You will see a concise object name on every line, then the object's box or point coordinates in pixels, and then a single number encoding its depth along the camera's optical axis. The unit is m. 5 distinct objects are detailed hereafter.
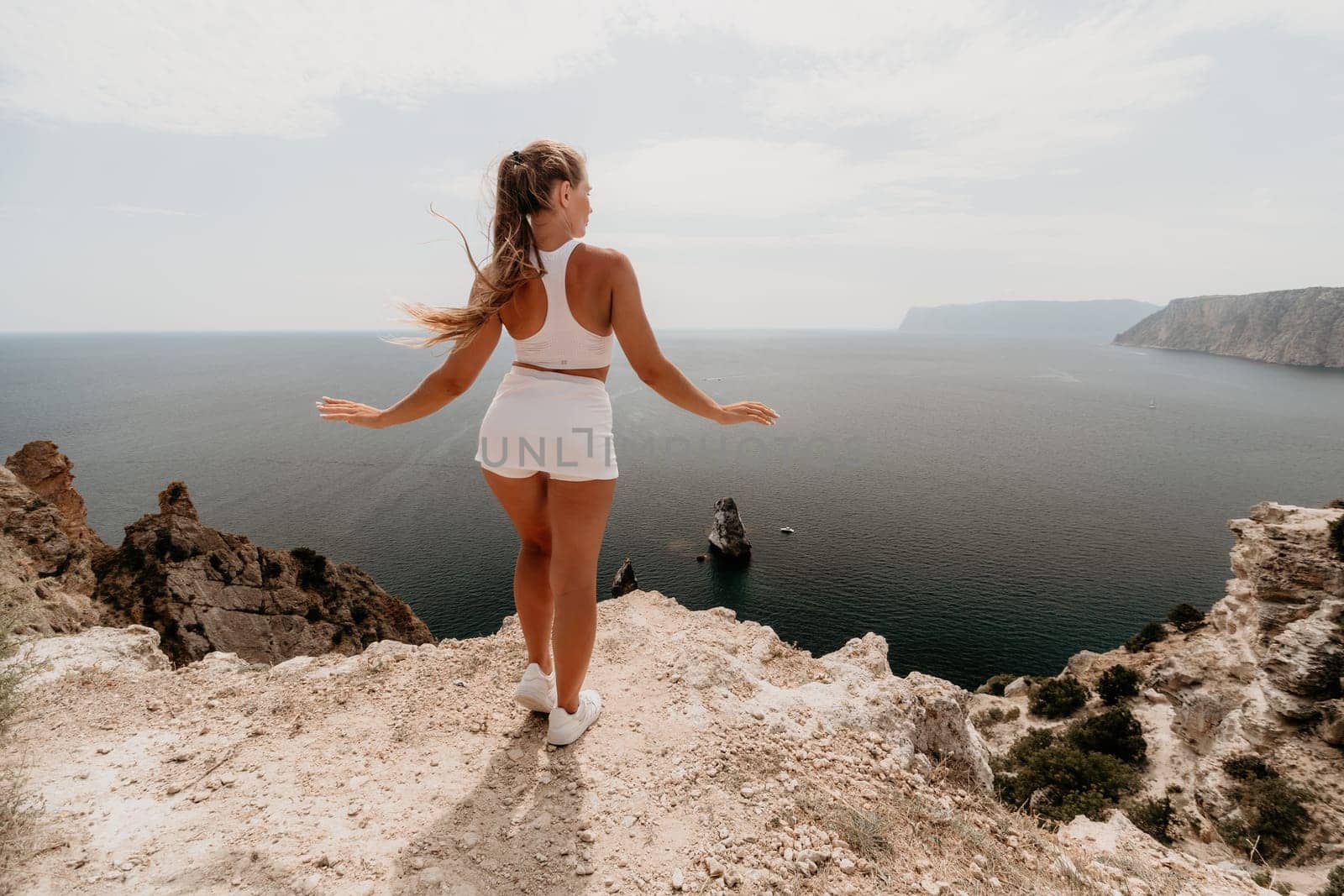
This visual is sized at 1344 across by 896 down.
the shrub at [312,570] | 27.53
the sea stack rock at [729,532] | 47.25
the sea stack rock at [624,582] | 40.38
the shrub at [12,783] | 2.63
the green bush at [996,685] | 32.09
